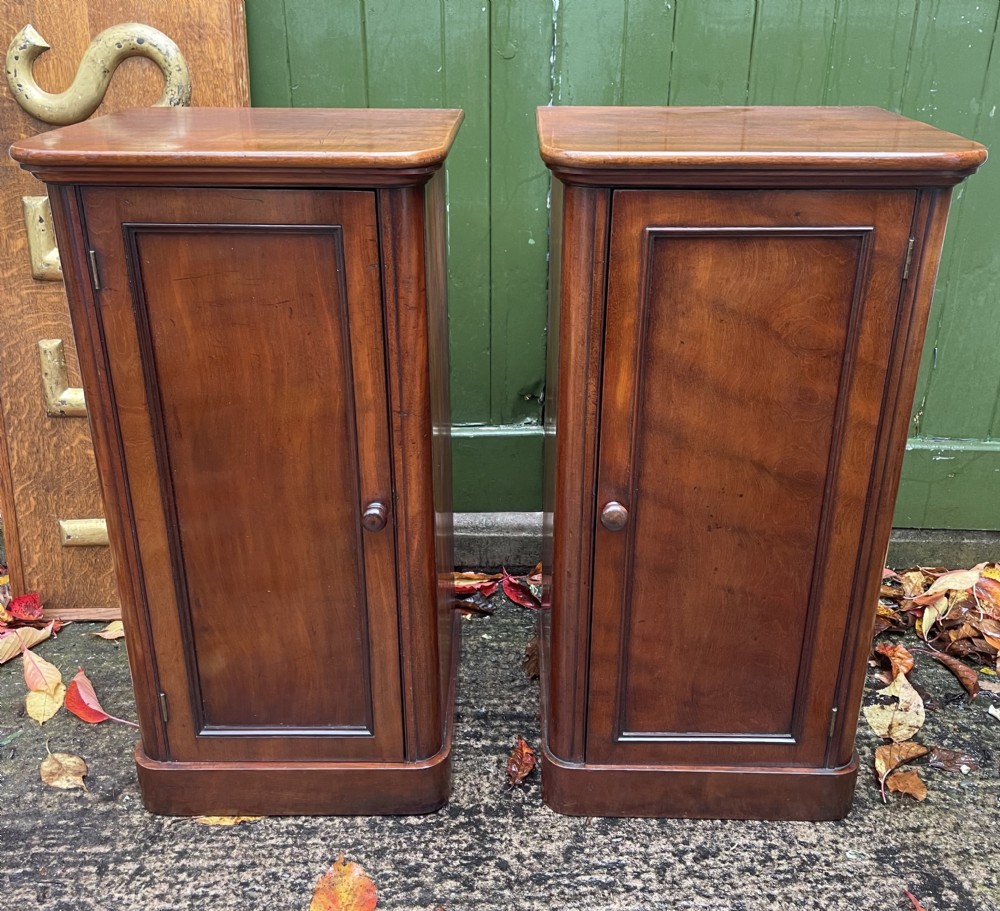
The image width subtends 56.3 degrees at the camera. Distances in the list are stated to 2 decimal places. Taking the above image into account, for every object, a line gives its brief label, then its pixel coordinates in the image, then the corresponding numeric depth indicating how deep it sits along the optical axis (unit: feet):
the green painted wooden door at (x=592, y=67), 7.48
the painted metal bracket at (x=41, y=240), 7.25
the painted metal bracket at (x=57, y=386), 7.57
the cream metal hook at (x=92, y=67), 7.03
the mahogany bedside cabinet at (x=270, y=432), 4.83
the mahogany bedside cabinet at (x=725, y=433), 4.80
